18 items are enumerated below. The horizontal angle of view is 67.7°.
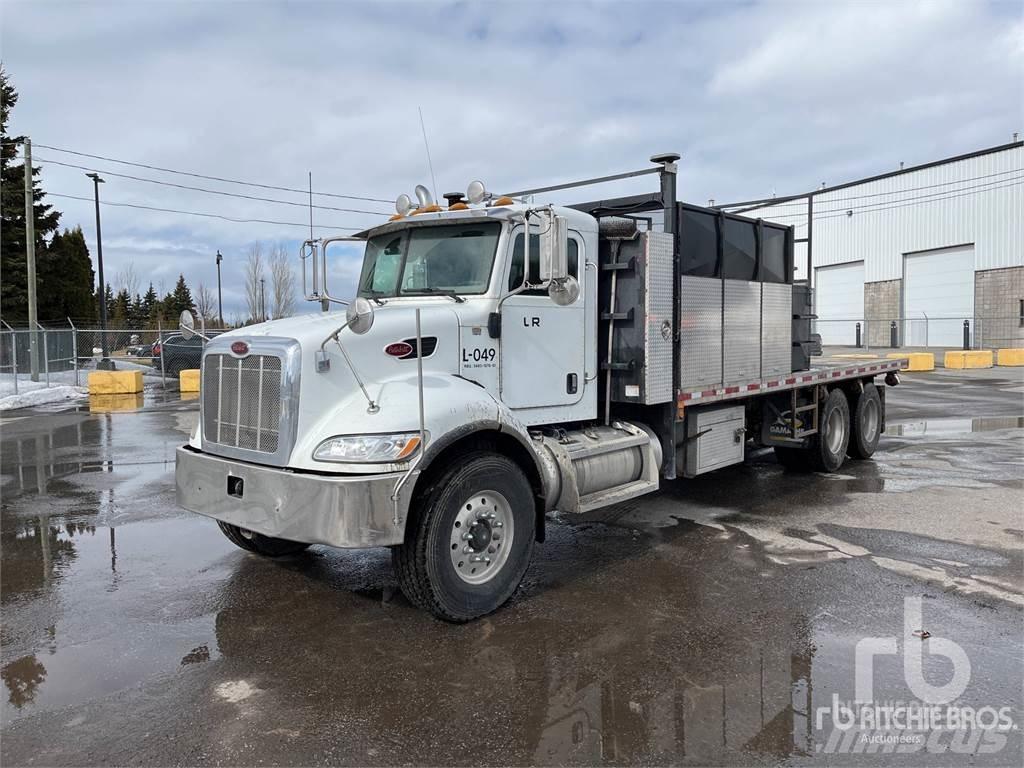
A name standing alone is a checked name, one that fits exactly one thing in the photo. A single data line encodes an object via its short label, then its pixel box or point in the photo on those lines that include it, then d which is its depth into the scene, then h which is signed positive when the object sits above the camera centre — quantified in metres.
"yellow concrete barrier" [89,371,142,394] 20.41 -0.90
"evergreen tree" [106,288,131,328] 63.29 +3.63
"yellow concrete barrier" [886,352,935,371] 27.38 -0.68
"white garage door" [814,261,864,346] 44.22 +2.52
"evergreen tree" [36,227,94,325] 40.56 +4.08
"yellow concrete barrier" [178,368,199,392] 21.44 -0.93
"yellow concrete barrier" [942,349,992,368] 28.36 -0.61
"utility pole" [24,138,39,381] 22.97 +3.45
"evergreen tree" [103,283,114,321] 67.79 +4.67
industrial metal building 35.88 +4.76
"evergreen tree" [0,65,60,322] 35.06 +5.19
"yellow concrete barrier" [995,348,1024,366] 29.83 -0.61
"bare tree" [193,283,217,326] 62.00 +3.71
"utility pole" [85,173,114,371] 34.03 +4.37
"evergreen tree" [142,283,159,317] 77.80 +5.36
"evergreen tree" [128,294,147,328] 61.81 +3.02
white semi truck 4.50 -0.29
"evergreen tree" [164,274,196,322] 67.94 +4.68
